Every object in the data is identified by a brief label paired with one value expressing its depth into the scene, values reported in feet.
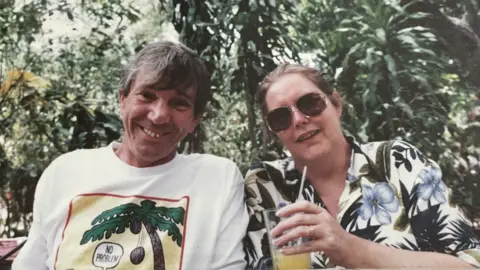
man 2.84
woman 2.64
